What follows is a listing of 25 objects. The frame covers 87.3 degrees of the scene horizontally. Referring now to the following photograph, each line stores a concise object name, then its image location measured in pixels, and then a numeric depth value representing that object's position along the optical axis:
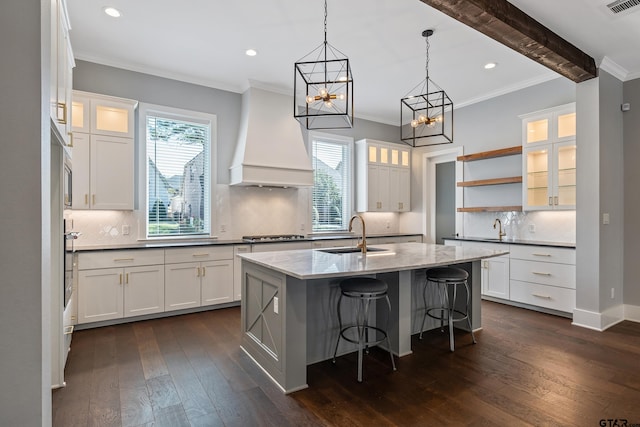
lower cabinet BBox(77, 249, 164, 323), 3.69
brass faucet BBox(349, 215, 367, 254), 3.27
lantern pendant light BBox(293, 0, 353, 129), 2.74
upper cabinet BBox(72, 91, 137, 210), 3.83
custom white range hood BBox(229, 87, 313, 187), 4.83
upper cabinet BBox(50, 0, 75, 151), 2.11
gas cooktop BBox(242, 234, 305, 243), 4.84
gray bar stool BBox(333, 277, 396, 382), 2.67
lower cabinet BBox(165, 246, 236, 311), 4.18
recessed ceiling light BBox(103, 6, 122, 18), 3.17
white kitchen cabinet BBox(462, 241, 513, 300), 4.78
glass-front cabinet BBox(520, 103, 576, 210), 4.35
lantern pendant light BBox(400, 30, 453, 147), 5.12
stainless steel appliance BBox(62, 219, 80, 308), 2.61
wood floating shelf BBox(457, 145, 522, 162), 4.94
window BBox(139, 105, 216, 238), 4.59
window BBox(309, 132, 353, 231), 6.10
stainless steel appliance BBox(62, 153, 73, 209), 2.61
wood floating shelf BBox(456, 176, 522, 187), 4.92
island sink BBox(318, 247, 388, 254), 3.44
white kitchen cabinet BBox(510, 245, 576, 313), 4.19
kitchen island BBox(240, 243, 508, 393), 2.47
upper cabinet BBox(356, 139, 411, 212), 6.28
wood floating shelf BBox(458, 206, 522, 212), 4.91
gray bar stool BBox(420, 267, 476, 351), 3.19
